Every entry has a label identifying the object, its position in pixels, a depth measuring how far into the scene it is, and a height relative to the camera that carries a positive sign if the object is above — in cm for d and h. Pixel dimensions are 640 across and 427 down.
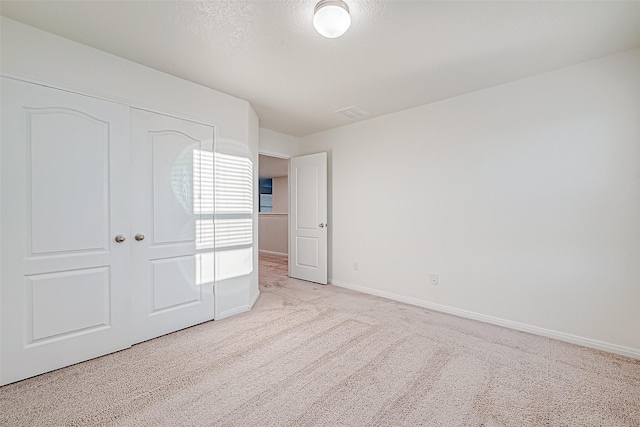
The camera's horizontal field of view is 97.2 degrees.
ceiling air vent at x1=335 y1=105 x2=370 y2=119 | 349 +129
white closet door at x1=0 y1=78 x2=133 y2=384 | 187 -12
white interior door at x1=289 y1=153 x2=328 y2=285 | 442 -9
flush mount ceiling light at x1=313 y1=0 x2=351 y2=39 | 167 +118
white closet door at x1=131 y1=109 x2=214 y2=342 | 244 -10
